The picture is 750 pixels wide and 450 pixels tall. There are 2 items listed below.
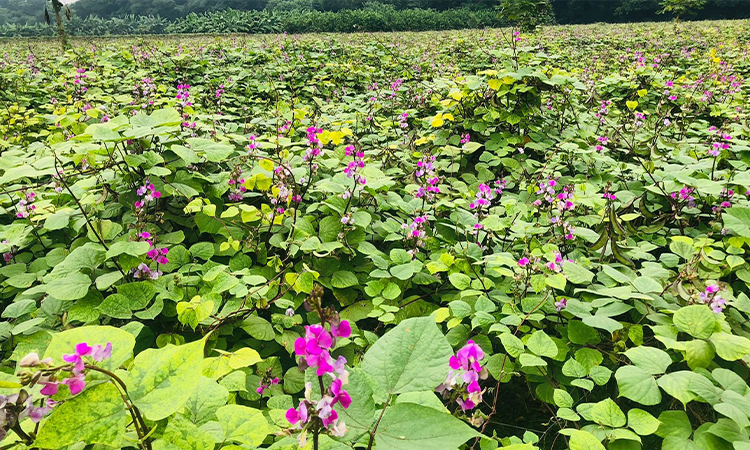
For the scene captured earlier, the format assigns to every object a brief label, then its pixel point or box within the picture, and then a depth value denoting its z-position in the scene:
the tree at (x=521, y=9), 18.41
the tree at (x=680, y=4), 20.64
